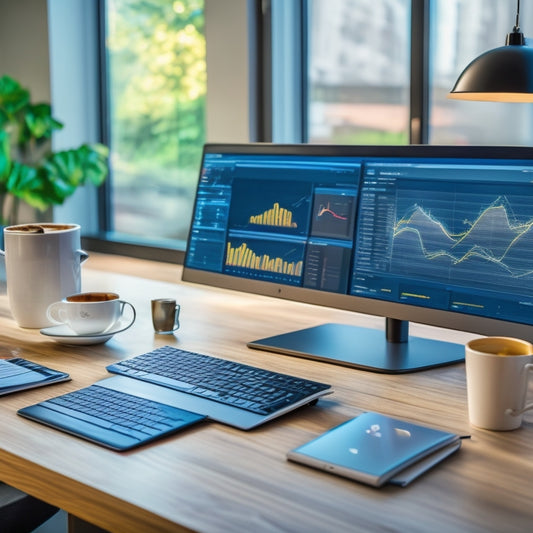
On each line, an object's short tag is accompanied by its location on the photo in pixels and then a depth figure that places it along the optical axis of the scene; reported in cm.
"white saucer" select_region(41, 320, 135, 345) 154
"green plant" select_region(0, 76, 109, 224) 336
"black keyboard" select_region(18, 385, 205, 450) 107
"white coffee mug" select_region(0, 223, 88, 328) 164
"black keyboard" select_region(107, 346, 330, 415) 120
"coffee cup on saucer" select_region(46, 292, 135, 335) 153
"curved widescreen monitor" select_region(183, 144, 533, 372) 130
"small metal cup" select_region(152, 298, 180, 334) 163
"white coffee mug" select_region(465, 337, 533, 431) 110
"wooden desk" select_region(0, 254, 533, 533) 86
